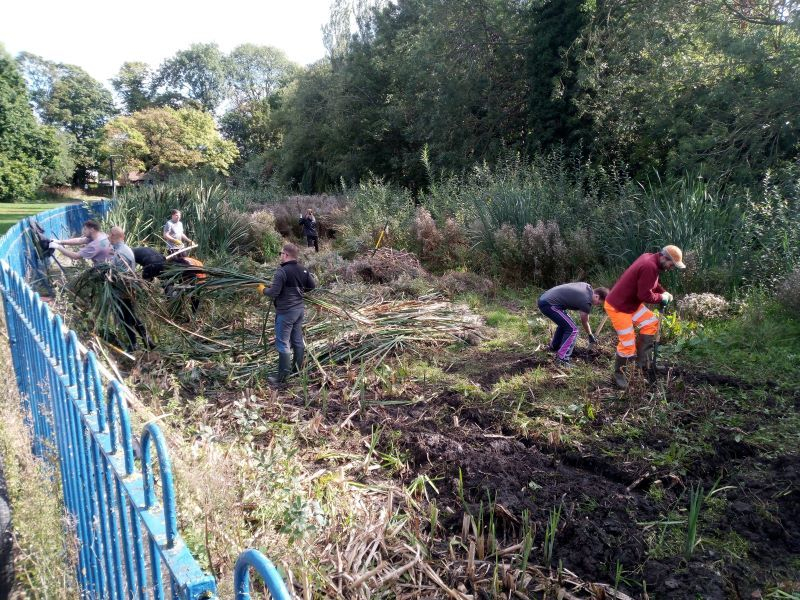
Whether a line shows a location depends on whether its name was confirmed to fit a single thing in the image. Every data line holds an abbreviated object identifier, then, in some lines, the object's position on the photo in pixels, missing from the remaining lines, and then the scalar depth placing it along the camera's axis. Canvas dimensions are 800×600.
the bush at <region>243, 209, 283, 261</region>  15.94
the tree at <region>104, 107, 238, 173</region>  38.03
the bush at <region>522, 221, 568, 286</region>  10.50
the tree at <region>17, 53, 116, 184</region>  58.34
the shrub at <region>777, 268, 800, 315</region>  7.30
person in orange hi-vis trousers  5.86
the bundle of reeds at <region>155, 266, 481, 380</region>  6.88
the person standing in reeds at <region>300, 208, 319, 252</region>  16.33
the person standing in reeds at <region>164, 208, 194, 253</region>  10.93
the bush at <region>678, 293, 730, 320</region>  8.02
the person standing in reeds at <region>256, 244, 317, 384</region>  6.41
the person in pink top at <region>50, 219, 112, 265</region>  7.65
